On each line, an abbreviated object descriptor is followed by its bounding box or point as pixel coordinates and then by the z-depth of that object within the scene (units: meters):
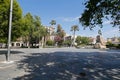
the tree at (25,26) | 10.60
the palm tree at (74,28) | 44.34
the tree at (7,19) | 9.74
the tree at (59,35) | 39.23
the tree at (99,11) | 5.14
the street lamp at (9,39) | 6.98
